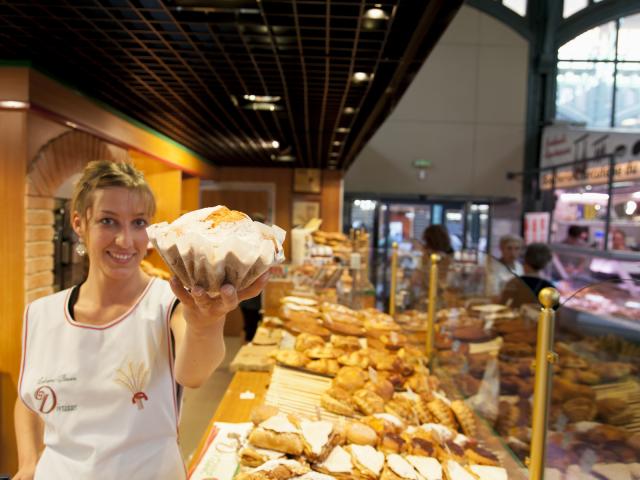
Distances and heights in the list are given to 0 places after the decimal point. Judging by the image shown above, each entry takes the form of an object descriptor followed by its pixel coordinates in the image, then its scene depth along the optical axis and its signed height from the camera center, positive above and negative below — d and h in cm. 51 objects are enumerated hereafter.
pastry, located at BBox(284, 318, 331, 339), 262 -59
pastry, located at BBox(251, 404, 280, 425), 162 -65
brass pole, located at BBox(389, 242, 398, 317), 370 -48
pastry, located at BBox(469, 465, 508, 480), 136 -69
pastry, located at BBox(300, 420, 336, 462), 140 -64
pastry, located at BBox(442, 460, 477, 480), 133 -67
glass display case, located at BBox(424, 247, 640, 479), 126 -49
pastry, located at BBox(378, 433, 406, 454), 148 -67
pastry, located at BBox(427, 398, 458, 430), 177 -69
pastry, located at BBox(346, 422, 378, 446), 150 -65
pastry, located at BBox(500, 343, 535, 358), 177 -48
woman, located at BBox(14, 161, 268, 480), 119 -37
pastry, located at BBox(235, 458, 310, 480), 129 -66
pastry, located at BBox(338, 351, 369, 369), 219 -63
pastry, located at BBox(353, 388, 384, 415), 178 -66
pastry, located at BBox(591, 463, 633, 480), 112 -57
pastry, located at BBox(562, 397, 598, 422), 139 -52
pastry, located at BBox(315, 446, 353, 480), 135 -68
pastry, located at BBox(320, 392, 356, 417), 180 -68
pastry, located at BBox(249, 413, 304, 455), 142 -64
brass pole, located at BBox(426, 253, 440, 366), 269 -42
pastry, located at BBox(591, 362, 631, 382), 138 -41
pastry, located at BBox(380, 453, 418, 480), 131 -67
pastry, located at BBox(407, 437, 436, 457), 145 -66
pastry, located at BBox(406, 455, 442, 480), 132 -67
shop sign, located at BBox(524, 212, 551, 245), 801 -6
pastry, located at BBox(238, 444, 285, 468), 142 -68
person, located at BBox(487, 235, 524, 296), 224 -25
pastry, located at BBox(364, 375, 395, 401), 191 -65
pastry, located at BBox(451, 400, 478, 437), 177 -70
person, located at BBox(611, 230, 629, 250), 631 -19
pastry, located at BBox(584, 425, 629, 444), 123 -53
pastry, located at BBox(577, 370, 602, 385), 147 -45
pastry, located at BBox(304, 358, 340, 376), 219 -66
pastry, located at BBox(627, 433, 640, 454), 113 -49
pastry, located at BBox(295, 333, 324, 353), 241 -61
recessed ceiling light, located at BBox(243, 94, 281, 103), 340 +80
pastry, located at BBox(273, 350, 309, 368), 226 -65
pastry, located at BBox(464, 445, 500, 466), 148 -70
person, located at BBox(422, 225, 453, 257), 485 -19
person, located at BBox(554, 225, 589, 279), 715 -49
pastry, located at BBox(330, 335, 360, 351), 243 -61
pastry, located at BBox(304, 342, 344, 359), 231 -63
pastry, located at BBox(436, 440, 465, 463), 144 -68
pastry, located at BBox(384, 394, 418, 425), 176 -68
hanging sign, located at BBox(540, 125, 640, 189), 684 +132
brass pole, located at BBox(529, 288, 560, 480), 117 -36
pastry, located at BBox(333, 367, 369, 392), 195 -64
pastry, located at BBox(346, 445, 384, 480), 134 -67
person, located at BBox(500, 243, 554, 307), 356 -30
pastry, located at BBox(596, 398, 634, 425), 127 -49
